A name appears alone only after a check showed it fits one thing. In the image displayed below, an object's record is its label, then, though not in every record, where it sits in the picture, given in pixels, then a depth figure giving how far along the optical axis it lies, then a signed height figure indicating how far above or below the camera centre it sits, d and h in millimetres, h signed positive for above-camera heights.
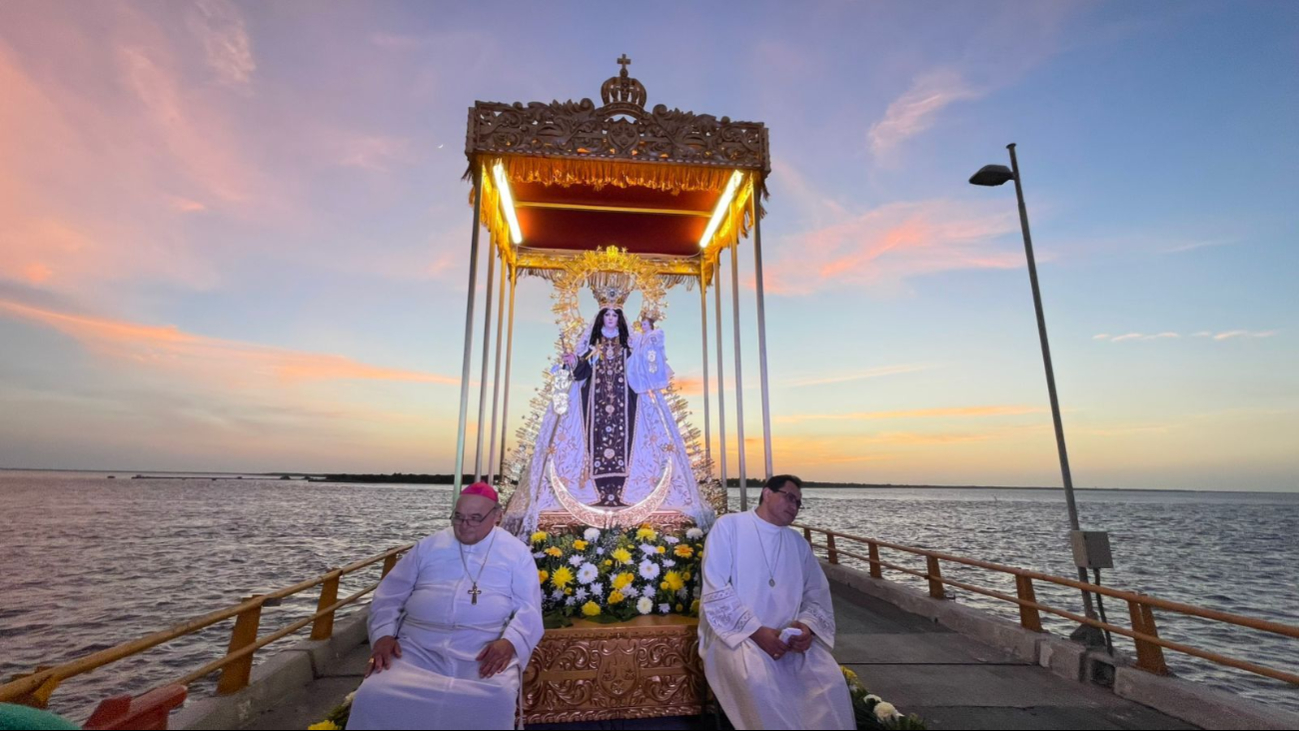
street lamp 5023 +1472
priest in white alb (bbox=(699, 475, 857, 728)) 2980 -853
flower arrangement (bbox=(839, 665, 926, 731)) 3135 -1353
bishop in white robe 2559 -780
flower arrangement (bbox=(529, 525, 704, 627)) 3924 -704
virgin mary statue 5434 +335
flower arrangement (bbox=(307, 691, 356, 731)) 2992 -1269
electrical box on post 4988 -657
